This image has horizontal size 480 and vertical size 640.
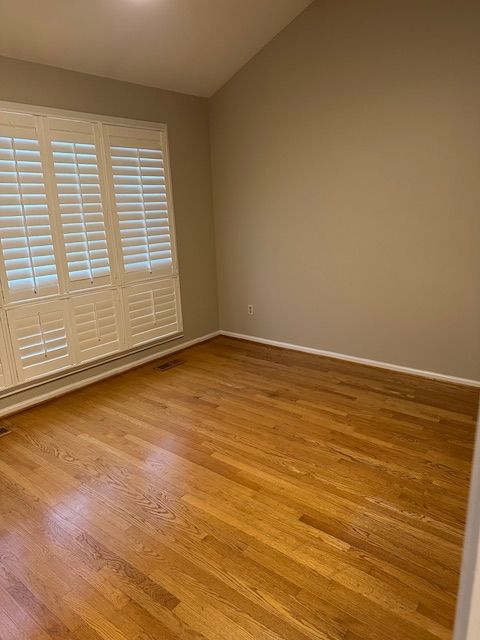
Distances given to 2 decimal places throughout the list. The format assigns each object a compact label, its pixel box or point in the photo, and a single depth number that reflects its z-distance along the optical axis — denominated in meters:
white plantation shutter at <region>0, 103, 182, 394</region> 2.78
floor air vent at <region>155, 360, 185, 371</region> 3.73
